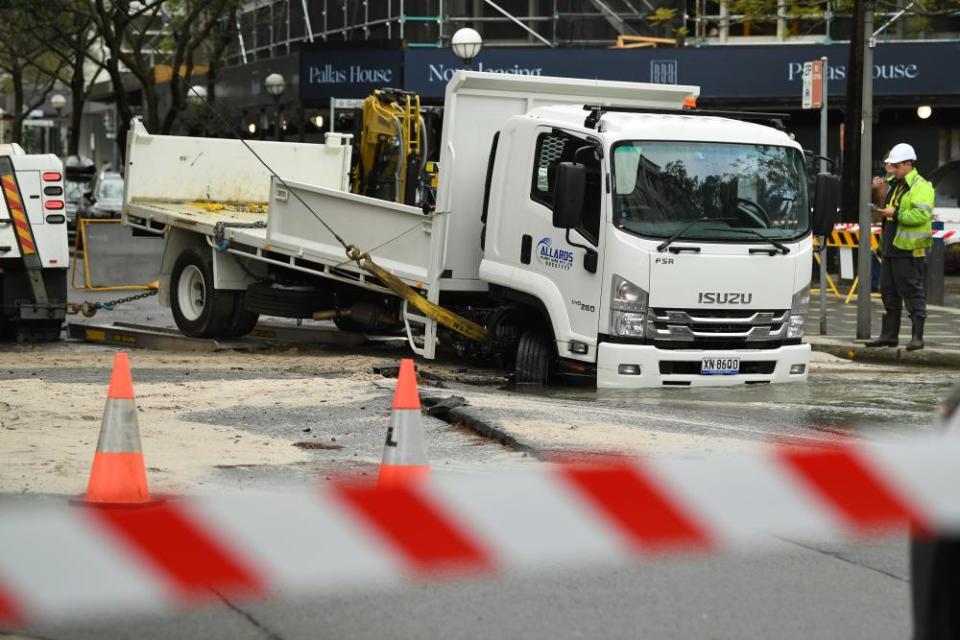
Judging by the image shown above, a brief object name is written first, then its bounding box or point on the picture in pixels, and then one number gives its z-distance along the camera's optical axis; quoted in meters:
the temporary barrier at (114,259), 24.86
